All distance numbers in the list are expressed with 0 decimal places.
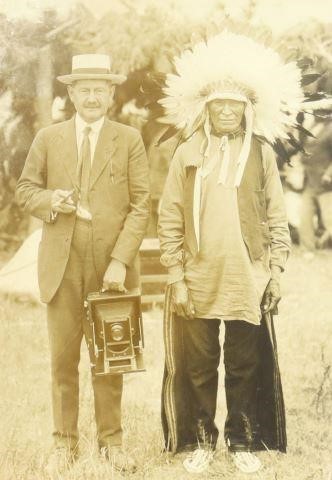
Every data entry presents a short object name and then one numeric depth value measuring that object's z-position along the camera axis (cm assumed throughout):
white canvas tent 384
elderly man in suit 327
